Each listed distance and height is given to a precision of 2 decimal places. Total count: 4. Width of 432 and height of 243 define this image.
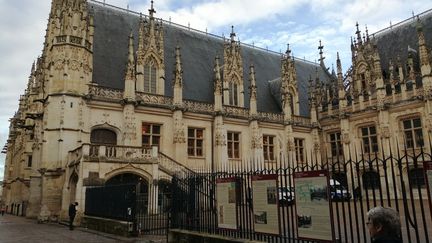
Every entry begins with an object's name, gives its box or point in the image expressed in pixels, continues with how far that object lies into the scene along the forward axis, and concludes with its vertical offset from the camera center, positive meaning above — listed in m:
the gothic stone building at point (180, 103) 20.56 +6.45
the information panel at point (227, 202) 8.92 -0.30
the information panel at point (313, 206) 6.43 -0.33
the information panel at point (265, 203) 7.67 -0.30
